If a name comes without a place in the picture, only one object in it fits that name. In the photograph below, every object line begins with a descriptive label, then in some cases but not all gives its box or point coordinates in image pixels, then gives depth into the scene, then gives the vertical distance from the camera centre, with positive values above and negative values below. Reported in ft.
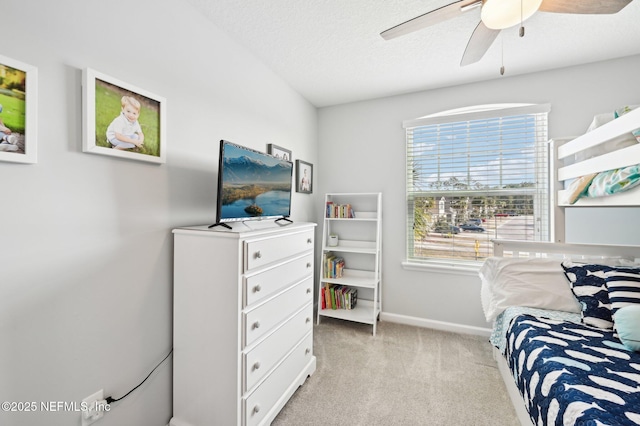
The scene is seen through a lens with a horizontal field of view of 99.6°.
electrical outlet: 3.93 -2.95
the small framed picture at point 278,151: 8.14 +1.86
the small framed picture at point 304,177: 9.75 +1.26
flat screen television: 4.92 +0.52
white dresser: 4.49 -2.05
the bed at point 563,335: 3.40 -2.22
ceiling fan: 3.91 +3.05
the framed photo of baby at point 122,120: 3.90 +1.43
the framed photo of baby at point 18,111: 3.17 +1.17
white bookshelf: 9.62 -1.39
